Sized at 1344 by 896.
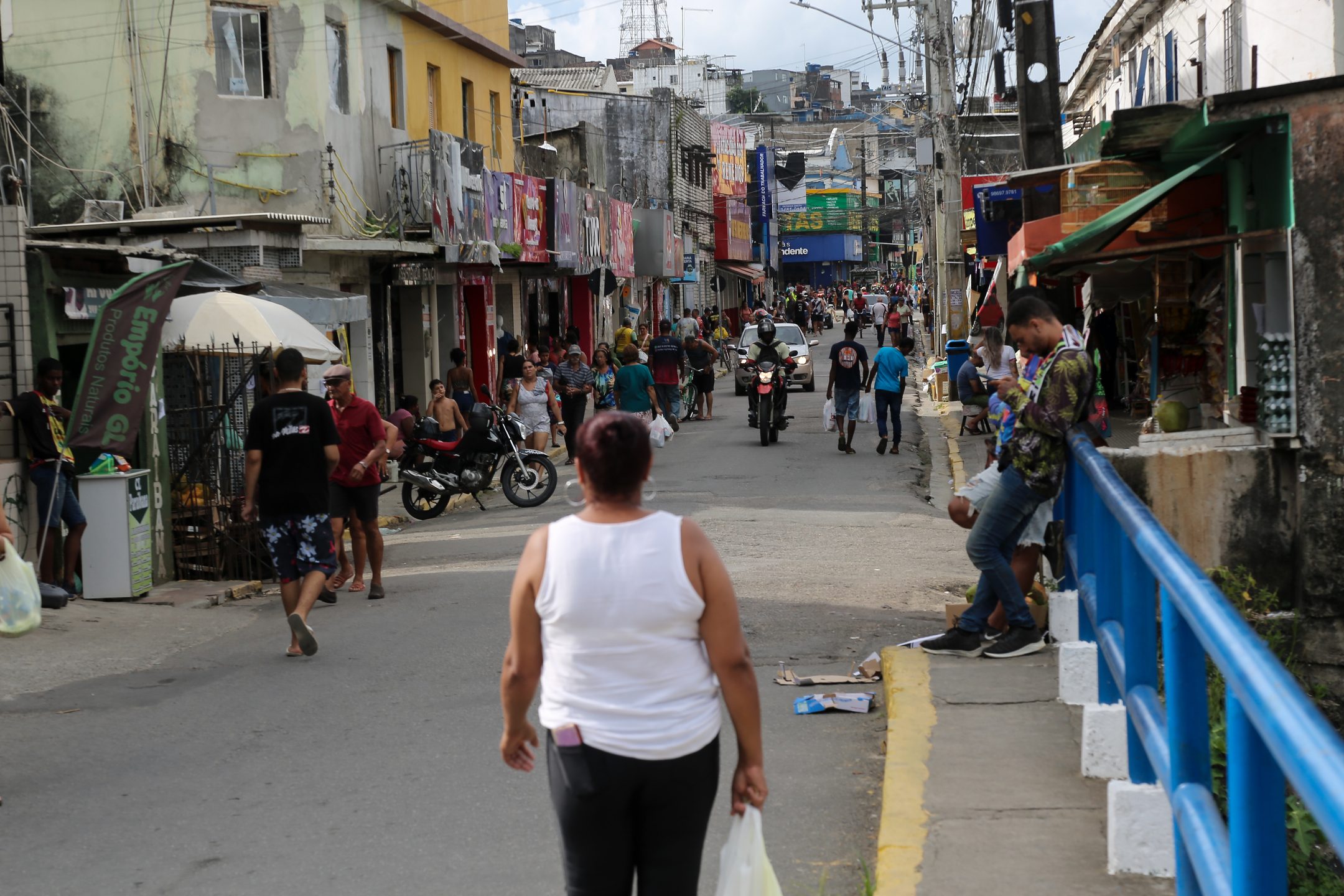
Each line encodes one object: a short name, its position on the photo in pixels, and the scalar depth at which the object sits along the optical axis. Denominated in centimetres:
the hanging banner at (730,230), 6419
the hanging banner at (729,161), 6481
